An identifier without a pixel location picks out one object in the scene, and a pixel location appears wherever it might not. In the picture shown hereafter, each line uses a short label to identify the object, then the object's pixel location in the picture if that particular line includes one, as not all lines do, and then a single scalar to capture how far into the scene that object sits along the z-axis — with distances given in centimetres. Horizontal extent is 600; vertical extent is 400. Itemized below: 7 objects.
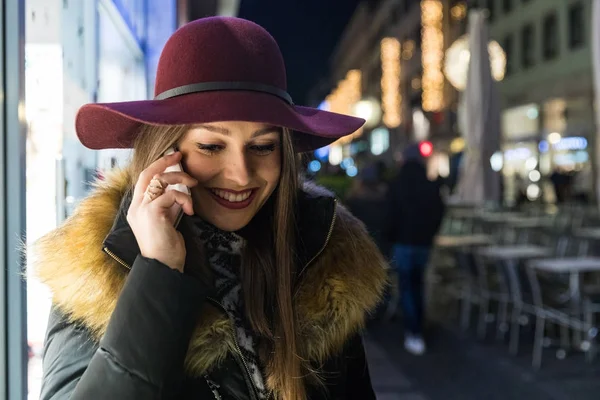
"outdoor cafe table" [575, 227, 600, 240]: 868
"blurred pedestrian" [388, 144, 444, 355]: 634
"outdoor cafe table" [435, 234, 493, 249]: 788
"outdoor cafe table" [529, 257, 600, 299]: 543
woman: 115
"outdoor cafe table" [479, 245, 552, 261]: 624
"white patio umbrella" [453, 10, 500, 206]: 915
